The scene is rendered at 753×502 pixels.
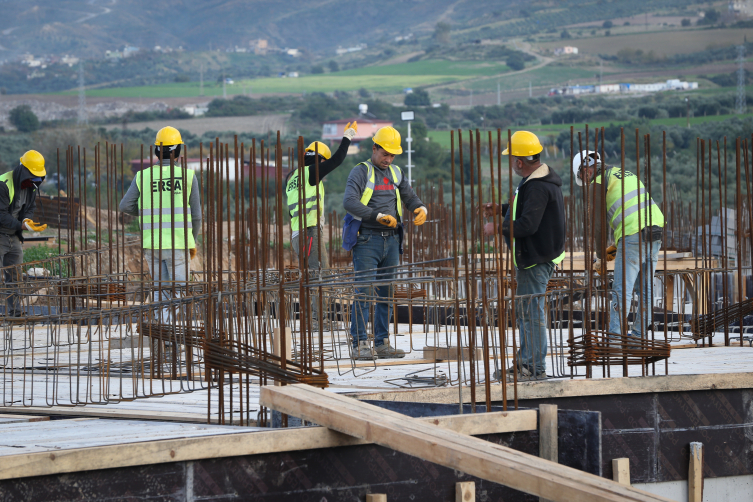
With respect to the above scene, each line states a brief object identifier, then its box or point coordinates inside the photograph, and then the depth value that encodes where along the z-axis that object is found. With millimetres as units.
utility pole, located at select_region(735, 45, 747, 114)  147750
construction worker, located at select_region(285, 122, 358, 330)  17281
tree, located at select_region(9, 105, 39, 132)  146875
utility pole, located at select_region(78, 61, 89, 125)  195787
